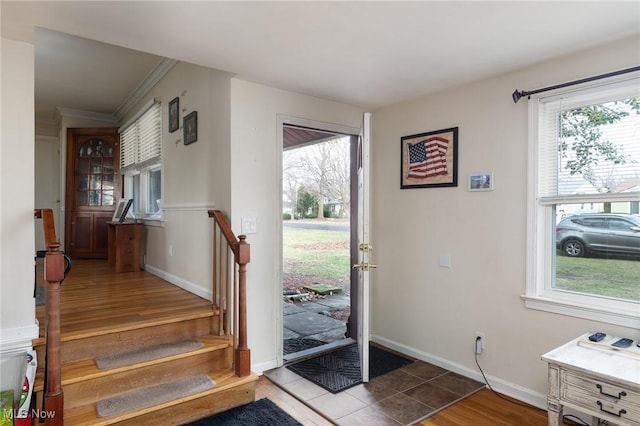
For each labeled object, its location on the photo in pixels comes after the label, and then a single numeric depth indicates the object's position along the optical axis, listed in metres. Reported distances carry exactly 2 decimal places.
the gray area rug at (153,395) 2.22
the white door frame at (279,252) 3.23
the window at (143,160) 4.64
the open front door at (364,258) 2.88
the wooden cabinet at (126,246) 4.73
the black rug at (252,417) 2.38
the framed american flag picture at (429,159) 3.18
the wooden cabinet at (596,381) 1.77
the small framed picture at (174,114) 3.99
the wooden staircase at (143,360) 2.24
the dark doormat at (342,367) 2.97
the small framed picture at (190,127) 3.62
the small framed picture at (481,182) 2.92
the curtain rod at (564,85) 2.23
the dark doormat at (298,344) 3.63
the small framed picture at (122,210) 5.07
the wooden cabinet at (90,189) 6.02
